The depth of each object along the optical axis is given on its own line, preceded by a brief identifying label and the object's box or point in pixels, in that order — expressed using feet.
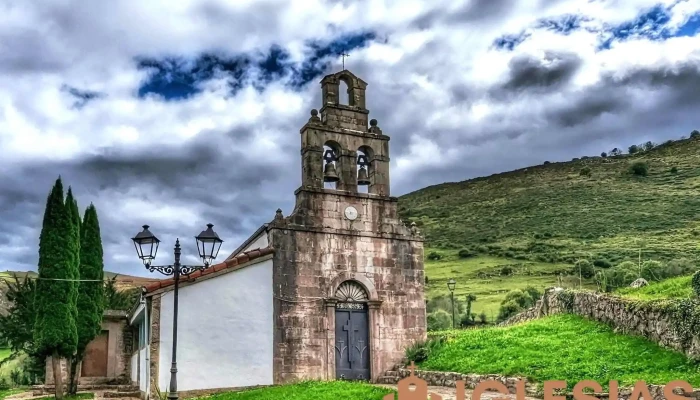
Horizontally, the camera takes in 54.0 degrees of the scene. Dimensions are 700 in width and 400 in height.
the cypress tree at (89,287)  68.39
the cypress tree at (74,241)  62.13
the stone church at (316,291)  60.75
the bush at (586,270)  140.36
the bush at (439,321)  110.83
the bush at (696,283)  49.65
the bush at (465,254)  187.21
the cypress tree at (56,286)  59.67
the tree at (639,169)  240.12
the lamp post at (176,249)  45.52
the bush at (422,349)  66.49
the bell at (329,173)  68.54
